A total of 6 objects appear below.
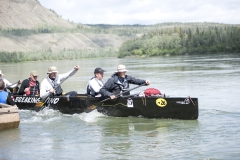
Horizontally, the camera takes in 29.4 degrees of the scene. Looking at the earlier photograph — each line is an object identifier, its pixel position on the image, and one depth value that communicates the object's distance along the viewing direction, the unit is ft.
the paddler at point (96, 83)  47.54
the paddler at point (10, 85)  60.23
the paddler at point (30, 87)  54.60
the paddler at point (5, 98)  42.83
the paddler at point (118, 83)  45.32
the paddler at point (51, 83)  50.60
